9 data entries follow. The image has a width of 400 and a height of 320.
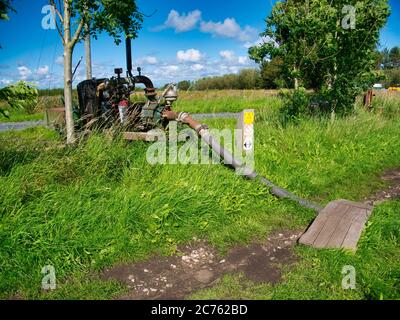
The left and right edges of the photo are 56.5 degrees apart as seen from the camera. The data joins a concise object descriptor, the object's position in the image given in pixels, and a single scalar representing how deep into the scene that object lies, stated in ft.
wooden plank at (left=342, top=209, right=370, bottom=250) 13.34
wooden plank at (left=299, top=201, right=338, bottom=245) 14.01
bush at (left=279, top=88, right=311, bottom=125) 30.14
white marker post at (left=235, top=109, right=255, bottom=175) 20.79
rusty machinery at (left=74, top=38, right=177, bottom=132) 22.52
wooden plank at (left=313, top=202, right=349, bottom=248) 13.75
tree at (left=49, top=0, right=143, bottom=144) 16.35
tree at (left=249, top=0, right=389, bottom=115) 28.60
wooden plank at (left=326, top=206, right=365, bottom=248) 13.50
